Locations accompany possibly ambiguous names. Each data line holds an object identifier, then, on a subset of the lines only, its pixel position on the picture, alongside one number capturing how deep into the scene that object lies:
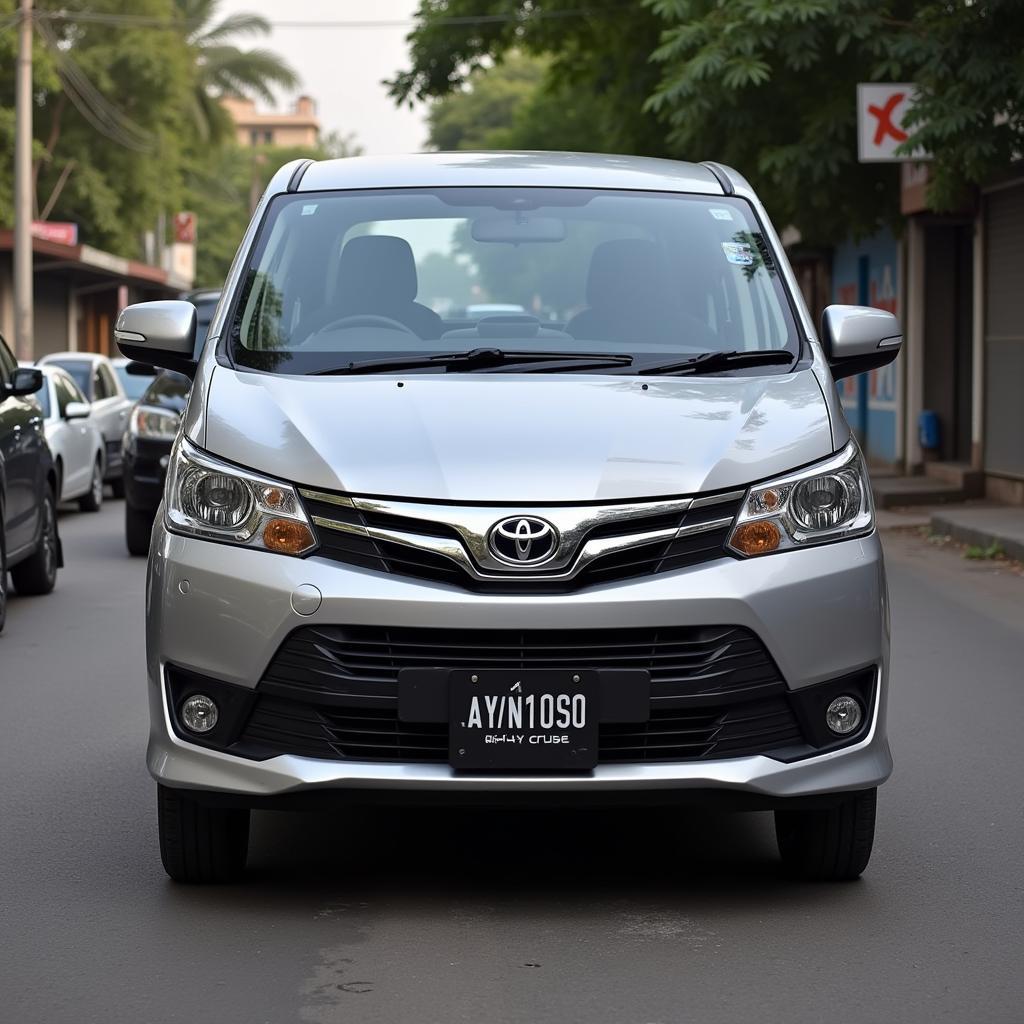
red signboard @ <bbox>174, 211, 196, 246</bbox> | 73.19
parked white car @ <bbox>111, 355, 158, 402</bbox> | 25.62
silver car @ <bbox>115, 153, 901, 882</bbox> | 4.78
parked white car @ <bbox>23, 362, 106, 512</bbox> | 17.28
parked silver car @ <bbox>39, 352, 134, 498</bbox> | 20.84
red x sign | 17.06
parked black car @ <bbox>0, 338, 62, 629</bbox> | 11.19
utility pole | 30.23
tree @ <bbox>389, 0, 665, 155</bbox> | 24.50
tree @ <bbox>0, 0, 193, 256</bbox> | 51.22
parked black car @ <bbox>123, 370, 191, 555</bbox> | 14.80
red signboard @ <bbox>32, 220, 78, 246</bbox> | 44.50
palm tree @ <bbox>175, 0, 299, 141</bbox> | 63.16
